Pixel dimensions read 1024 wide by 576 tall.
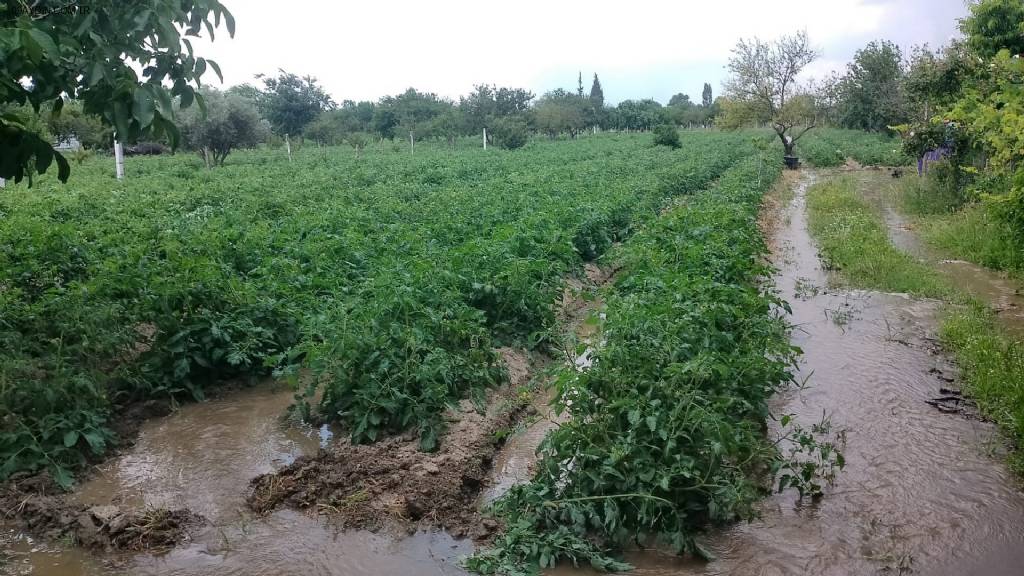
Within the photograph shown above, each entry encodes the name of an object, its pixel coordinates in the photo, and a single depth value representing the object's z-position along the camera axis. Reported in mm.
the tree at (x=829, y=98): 40531
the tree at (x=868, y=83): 42562
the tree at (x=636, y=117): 71438
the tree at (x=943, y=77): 16781
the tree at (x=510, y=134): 45469
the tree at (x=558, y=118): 57062
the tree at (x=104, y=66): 3293
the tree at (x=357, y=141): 42328
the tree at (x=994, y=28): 14859
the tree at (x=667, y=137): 40031
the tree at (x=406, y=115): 48969
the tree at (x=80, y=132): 28369
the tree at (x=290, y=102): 43062
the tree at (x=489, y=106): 48281
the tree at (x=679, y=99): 120462
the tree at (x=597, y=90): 106838
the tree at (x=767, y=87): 36656
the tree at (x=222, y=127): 28719
